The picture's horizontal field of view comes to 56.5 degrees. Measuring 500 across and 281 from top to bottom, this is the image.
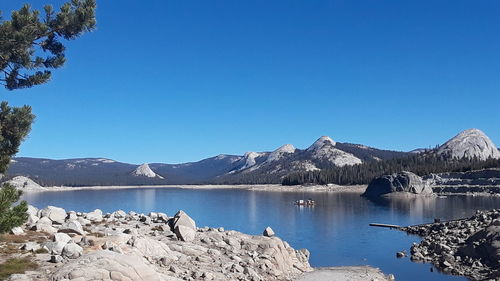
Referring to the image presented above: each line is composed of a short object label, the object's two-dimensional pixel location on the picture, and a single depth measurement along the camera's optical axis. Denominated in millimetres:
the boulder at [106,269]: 19688
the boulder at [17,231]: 26939
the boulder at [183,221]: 36631
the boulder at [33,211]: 33469
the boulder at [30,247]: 23812
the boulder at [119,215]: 41325
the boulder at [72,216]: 35250
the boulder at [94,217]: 36981
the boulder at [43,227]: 28953
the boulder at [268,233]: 41906
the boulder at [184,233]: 34188
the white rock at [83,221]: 34088
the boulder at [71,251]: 23062
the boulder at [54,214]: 33469
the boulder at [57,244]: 23688
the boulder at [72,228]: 28944
